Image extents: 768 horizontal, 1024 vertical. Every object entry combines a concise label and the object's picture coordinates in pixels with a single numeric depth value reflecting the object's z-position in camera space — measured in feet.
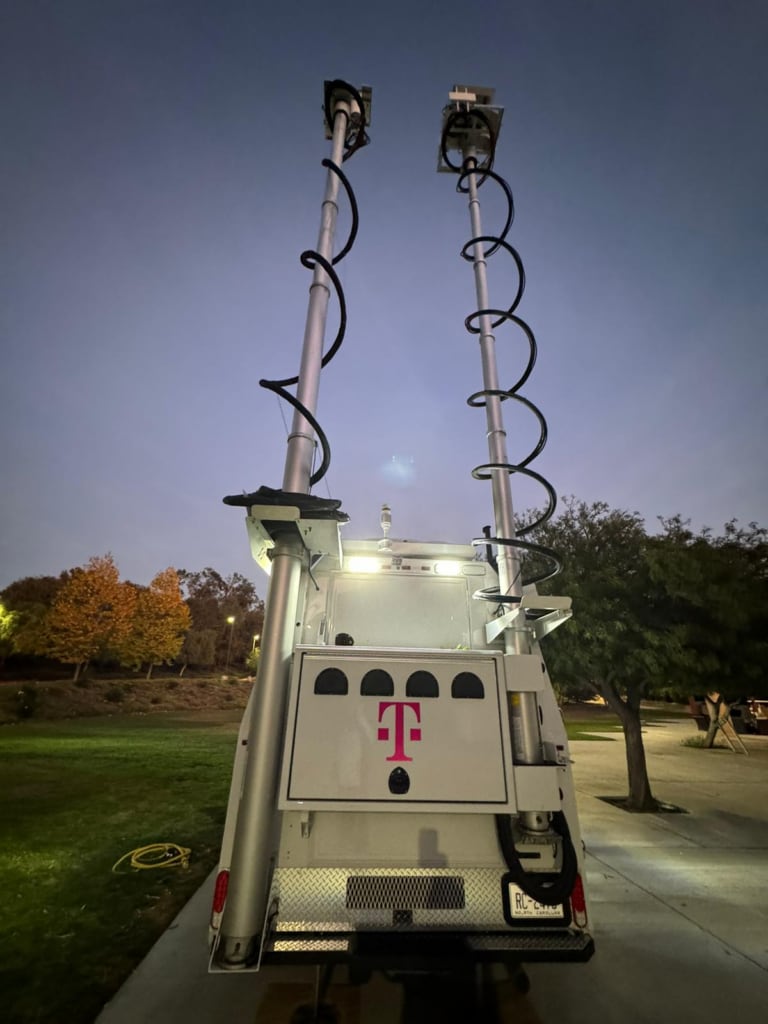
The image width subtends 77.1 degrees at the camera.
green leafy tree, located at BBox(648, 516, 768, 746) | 26.68
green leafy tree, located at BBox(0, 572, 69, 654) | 111.55
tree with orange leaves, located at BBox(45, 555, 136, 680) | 104.63
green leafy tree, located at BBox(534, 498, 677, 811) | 27.77
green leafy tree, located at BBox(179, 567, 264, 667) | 183.27
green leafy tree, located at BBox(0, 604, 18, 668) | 116.06
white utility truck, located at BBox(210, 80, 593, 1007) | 9.21
